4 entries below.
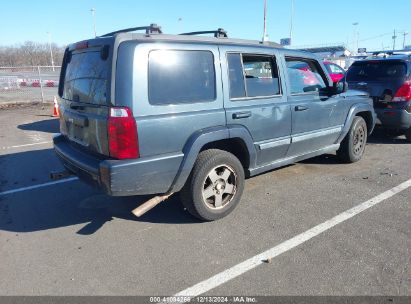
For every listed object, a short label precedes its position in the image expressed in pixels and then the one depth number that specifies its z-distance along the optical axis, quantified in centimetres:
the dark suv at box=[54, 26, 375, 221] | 332
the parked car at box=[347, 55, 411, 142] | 703
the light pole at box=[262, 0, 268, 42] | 3182
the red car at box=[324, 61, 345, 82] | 1770
